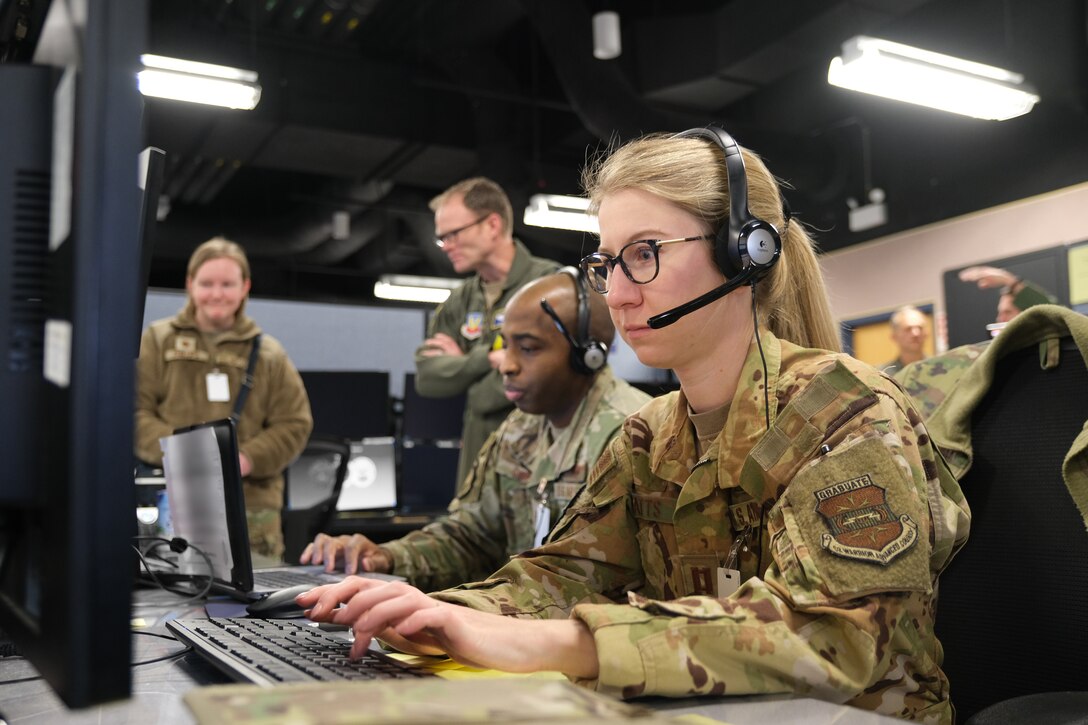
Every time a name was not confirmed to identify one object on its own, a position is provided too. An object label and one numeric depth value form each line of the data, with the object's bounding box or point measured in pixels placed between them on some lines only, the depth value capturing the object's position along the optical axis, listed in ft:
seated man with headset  6.05
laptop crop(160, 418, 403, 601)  4.68
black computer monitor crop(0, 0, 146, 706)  1.56
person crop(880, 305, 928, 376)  17.16
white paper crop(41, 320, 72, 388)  1.59
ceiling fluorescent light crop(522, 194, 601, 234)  21.33
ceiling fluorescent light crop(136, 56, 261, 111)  14.83
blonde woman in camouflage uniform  2.52
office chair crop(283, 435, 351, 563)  12.57
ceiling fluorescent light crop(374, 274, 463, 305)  32.94
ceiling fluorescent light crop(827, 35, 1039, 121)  14.29
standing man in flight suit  9.71
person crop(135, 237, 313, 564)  9.47
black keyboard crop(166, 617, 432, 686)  2.42
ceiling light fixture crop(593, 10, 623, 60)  16.61
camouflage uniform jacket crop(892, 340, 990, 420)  3.99
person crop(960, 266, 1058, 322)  10.33
